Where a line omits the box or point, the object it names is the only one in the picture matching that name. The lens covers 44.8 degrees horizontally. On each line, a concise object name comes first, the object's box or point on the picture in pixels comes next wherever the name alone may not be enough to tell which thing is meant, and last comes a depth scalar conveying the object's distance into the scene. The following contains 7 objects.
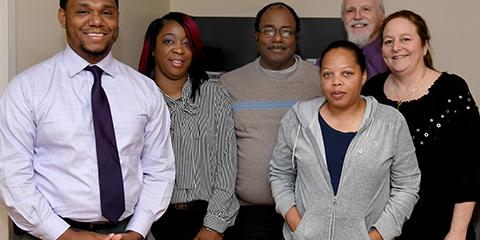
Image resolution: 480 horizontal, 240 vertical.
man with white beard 2.75
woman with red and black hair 2.29
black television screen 3.59
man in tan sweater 2.47
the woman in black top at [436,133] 2.14
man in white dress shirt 1.73
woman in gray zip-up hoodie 1.97
